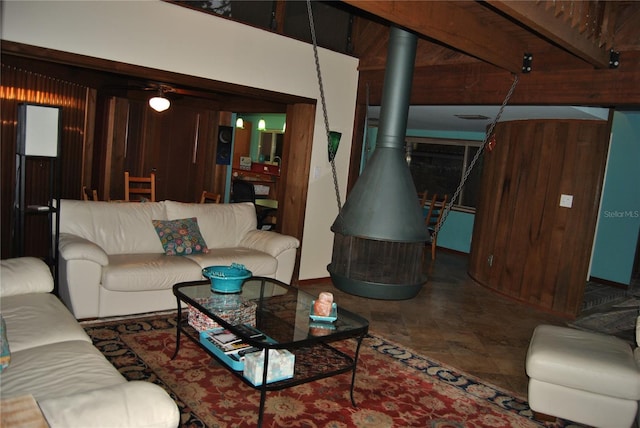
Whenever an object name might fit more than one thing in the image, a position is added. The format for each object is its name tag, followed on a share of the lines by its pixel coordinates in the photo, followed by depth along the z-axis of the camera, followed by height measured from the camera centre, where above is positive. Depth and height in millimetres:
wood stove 3170 -118
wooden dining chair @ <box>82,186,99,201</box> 5285 -535
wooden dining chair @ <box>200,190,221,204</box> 6052 -451
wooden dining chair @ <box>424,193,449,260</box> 6705 -461
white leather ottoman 2535 -968
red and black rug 2510 -1261
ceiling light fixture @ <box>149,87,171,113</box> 5758 +628
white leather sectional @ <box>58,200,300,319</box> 3418 -797
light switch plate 4809 -23
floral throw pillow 4086 -691
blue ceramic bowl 2996 -719
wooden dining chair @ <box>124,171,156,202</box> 5639 -381
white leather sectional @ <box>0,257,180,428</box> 1417 -855
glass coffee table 2396 -860
